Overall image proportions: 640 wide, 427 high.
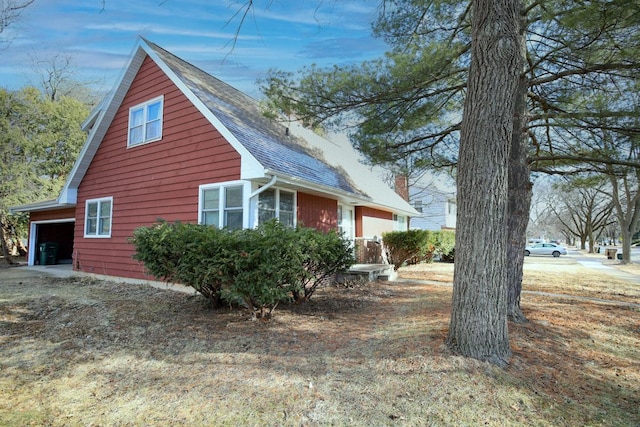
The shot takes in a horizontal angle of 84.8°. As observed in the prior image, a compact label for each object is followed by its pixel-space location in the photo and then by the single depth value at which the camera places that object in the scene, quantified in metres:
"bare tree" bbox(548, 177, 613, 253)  32.09
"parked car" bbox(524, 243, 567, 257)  28.83
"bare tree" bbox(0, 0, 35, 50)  5.58
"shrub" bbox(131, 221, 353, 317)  5.11
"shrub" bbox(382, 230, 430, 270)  13.15
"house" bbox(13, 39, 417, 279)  8.18
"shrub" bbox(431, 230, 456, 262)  17.72
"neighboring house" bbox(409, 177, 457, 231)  31.69
